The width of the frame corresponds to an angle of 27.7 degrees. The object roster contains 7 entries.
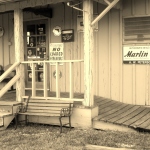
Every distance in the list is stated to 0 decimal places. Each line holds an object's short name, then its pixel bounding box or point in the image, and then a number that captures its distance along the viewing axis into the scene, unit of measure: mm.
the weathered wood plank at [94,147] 4088
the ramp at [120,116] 5875
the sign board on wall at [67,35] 8281
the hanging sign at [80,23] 7938
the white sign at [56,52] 8445
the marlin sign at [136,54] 7305
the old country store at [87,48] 6371
